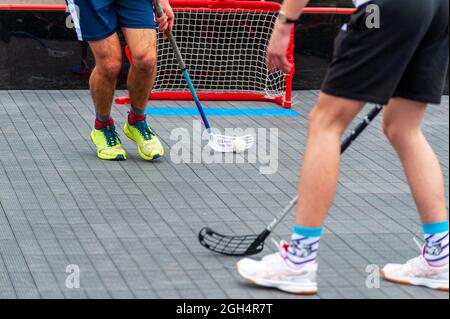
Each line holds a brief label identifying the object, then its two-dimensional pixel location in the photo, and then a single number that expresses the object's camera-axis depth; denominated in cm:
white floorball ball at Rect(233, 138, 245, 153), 794
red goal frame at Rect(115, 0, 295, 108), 987
